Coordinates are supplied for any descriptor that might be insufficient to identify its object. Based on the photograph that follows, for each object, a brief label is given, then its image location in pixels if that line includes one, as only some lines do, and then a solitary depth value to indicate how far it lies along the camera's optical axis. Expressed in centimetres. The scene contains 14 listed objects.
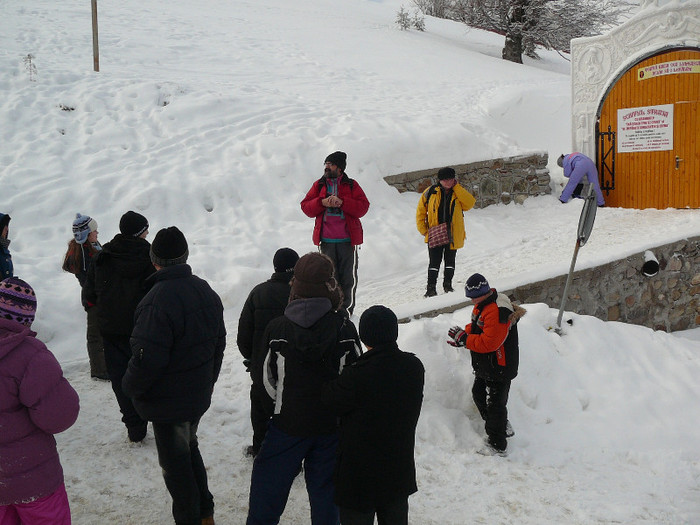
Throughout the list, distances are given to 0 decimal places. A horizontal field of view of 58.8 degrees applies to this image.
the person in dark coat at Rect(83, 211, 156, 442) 404
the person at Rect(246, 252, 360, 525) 284
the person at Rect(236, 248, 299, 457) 367
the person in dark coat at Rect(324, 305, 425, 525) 268
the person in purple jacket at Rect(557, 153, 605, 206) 1167
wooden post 1222
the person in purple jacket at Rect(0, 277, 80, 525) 245
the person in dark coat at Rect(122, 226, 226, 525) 301
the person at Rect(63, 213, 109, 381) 502
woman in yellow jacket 719
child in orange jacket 452
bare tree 2092
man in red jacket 582
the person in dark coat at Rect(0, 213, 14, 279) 473
